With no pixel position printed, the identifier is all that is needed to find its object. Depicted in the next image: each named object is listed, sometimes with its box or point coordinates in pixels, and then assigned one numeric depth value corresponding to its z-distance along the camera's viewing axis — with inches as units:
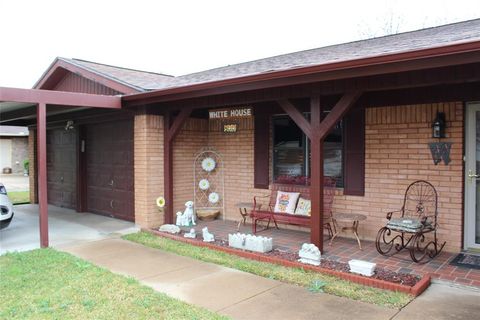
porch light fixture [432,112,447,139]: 219.5
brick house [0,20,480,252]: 190.2
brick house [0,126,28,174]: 1106.1
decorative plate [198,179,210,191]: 328.8
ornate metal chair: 203.5
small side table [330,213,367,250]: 228.0
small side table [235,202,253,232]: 288.7
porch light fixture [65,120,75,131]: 385.4
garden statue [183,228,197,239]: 264.4
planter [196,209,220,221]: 326.0
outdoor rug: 194.6
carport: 233.8
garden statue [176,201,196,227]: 305.1
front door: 214.4
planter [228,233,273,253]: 224.2
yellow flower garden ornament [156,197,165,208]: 297.7
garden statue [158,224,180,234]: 281.2
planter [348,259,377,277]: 179.6
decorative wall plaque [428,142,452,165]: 220.1
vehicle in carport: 272.6
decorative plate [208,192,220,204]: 330.3
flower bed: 166.1
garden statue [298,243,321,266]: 197.5
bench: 245.9
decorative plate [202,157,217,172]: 333.1
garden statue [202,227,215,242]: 252.4
